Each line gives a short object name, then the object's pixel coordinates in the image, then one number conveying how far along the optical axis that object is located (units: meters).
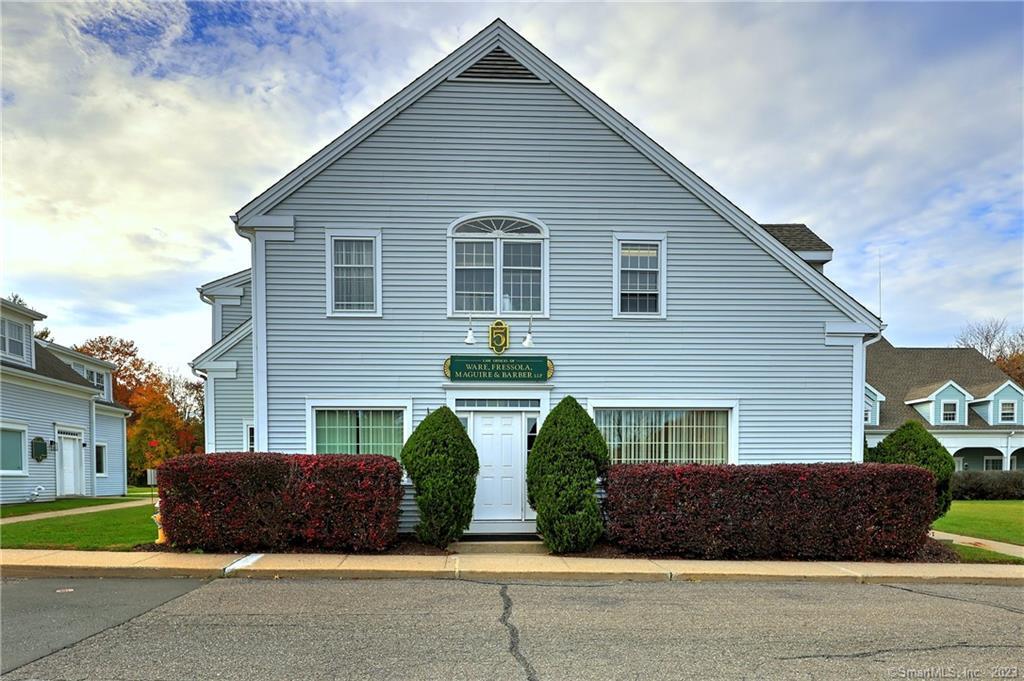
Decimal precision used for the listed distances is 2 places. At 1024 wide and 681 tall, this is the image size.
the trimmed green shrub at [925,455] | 10.83
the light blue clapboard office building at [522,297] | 10.87
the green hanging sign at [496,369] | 10.91
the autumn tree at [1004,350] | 41.06
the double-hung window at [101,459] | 25.95
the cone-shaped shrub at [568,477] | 9.31
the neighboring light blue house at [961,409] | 29.12
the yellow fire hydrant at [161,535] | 9.33
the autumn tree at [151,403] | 36.47
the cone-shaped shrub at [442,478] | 9.40
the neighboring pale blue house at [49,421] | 19.16
